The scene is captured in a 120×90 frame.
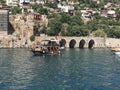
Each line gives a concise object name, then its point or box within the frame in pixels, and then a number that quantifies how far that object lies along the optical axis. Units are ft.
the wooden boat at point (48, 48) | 331.36
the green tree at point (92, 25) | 494.59
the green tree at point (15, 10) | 501.97
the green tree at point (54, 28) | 467.93
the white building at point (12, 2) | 567.18
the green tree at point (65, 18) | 499.51
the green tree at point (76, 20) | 501.56
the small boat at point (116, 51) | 349.20
